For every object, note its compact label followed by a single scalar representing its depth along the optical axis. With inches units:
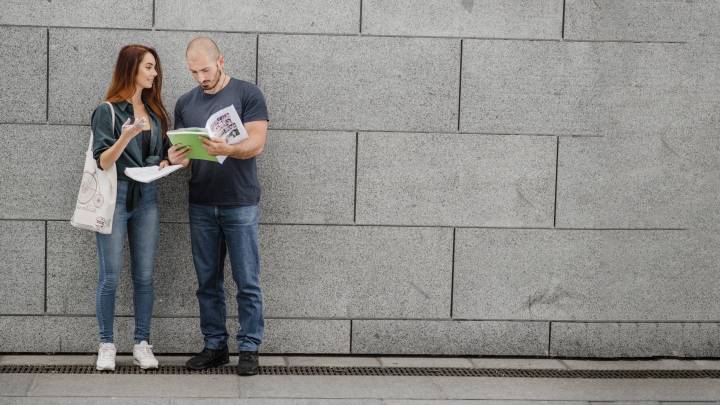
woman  248.1
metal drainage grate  259.1
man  249.2
